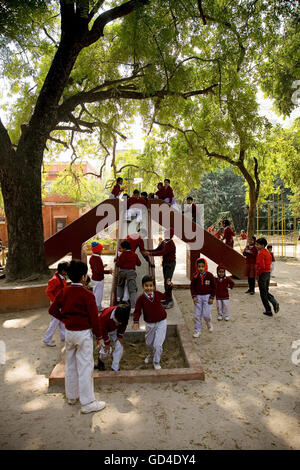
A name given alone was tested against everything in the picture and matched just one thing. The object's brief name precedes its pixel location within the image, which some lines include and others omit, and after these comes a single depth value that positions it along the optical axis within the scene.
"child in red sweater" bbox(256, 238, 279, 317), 6.95
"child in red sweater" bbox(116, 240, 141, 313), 6.30
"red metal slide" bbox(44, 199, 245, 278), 9.68
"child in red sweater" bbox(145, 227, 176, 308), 6.84
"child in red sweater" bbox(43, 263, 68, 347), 5.20
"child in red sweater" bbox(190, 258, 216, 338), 5.80
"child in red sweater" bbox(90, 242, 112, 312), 6.49
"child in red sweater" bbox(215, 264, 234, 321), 6.73
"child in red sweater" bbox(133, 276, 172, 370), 4.46
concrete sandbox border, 4.08
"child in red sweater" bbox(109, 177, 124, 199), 10.70
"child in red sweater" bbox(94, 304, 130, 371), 3.94
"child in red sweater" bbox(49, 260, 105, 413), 3.45
